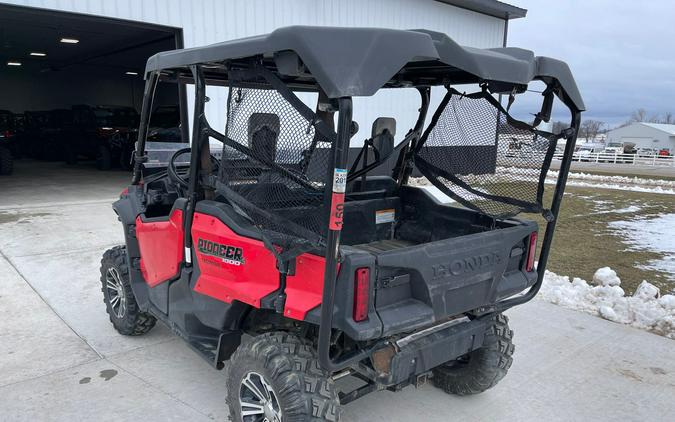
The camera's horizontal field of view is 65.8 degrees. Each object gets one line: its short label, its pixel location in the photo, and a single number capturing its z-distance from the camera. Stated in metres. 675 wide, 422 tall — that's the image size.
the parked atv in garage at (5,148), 13.76
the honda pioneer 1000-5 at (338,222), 2.15
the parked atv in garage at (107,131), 15.37
